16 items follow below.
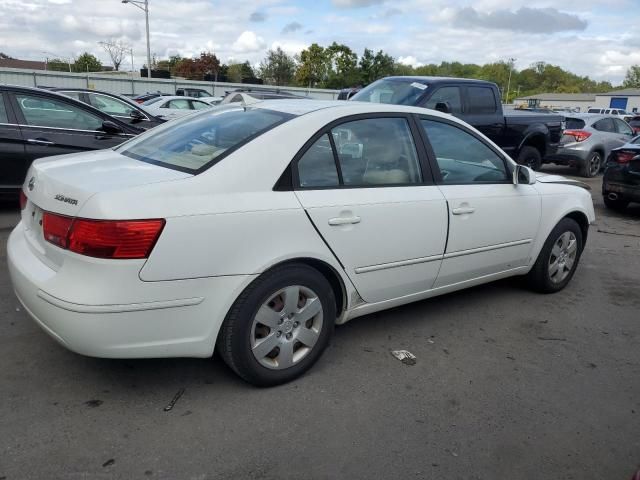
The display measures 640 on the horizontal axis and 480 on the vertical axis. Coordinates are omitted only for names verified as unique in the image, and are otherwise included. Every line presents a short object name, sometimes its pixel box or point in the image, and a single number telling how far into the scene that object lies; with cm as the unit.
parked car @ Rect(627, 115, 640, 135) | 2246
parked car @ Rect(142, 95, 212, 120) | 1691
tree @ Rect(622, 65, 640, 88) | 11898
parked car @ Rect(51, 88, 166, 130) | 959
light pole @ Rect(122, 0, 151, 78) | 3706
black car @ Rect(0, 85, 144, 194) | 649
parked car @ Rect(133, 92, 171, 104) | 2356
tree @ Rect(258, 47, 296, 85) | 6962
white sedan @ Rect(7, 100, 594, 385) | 255
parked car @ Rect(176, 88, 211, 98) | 2841
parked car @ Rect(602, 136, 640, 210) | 846
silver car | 1322
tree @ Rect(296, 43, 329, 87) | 6706
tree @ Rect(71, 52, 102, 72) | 8212
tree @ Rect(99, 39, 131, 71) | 6725
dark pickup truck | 873
